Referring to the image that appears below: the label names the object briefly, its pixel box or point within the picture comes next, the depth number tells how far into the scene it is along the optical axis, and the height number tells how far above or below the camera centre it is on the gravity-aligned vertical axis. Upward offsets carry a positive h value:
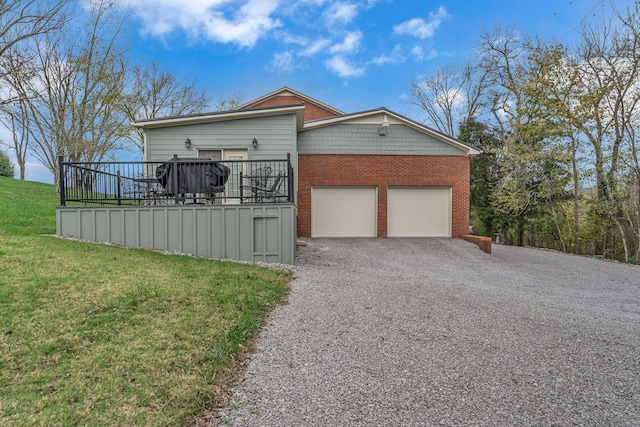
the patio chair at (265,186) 7.09 +0.32
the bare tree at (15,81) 12.88 +4.68
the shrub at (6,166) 22.81 +2.38
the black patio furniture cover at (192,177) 7.06 +0.49
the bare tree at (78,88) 15.90 +5.21
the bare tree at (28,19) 11.84 +6.32
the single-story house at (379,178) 11.31 +0.75
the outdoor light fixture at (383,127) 11.25 +2.38
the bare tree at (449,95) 22.00 +6.91
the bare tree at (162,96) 20.89 +6.67
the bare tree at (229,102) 22.08 +6.27
